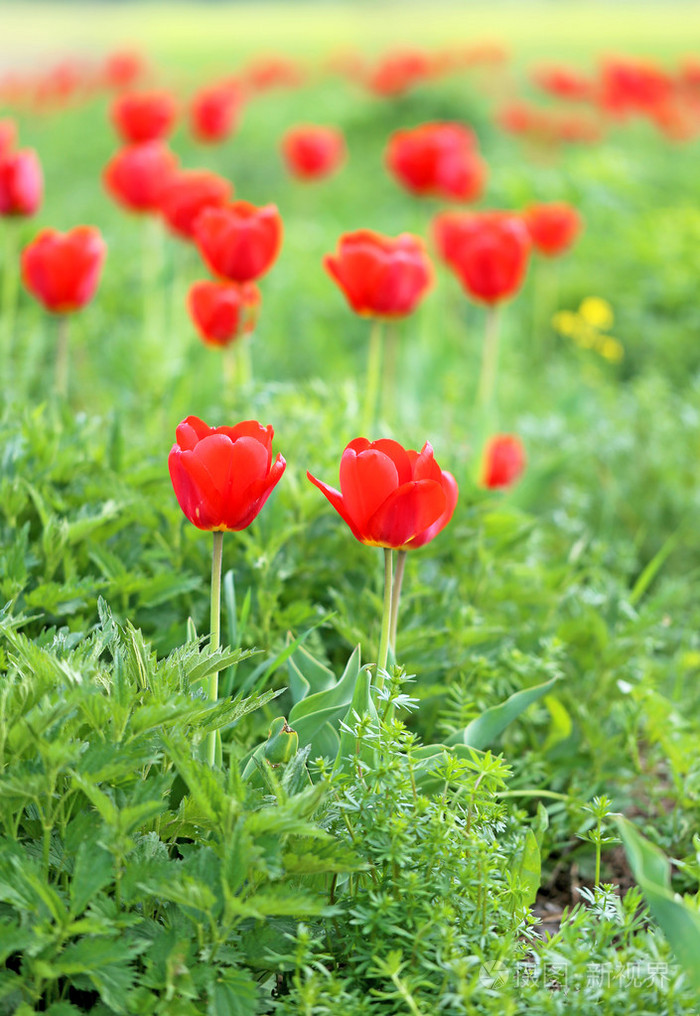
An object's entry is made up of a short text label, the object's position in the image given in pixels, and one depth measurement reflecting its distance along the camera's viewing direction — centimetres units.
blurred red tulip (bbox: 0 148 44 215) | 309
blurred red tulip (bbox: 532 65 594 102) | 782
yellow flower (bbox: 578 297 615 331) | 472
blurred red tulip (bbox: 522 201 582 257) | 404
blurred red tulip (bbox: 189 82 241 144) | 488
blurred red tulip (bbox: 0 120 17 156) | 343
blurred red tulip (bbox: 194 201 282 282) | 240
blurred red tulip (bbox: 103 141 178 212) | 365
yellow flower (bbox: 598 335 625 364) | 449
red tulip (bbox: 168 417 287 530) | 144
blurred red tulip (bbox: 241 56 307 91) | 1000
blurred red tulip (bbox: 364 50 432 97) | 871
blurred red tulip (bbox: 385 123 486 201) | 395
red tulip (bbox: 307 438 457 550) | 149
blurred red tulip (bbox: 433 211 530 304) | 291
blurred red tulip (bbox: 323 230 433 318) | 243
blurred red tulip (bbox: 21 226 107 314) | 268
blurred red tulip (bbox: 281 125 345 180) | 479
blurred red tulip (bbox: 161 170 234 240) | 318
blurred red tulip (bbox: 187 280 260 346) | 264
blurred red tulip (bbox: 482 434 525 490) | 285
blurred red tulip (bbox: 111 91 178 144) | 434
